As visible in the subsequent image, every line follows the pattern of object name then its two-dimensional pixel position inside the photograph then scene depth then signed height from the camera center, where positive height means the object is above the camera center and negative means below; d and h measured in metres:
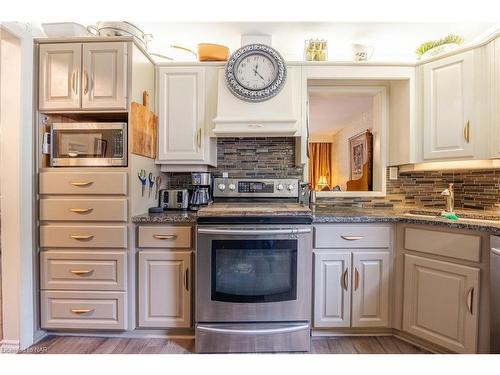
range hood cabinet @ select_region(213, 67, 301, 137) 1.93 +0.55
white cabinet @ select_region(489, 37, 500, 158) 1.62 +0.57
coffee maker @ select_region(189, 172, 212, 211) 2.09 -0.05
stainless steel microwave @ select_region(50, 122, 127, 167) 1.70 +0.28
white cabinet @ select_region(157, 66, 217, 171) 2.04 +0.60
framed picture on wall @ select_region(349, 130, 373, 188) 2.30 +0.29
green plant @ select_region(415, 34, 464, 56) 1.90 +1.11
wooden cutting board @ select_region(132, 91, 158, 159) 1.75 +0.41
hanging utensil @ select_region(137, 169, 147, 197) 1.82 +0.06
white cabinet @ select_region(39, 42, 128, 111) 1.70 +0.73
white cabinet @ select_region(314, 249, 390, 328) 1.73 -0.65
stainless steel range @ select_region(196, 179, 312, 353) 1.60 -0.61
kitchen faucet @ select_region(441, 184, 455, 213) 1.83 -0.08
